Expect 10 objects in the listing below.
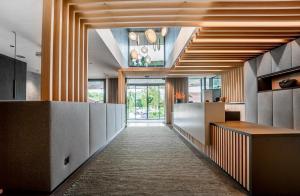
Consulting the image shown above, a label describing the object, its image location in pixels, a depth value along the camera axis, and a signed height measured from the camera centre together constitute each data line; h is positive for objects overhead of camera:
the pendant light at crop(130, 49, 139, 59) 6.39 +1.91
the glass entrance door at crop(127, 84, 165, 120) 12.09 +0.01
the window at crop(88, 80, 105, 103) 11.26 +0.69
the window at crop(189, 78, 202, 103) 11.26 +0.75
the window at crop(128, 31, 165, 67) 10.29 +3.13
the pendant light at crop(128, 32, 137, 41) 5.22 +2.18
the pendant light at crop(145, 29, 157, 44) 4.26 +1.81
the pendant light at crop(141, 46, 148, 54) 6.58 +2.14
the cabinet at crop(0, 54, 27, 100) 5.77 +0.87
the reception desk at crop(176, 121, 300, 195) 2.04 -0.86
